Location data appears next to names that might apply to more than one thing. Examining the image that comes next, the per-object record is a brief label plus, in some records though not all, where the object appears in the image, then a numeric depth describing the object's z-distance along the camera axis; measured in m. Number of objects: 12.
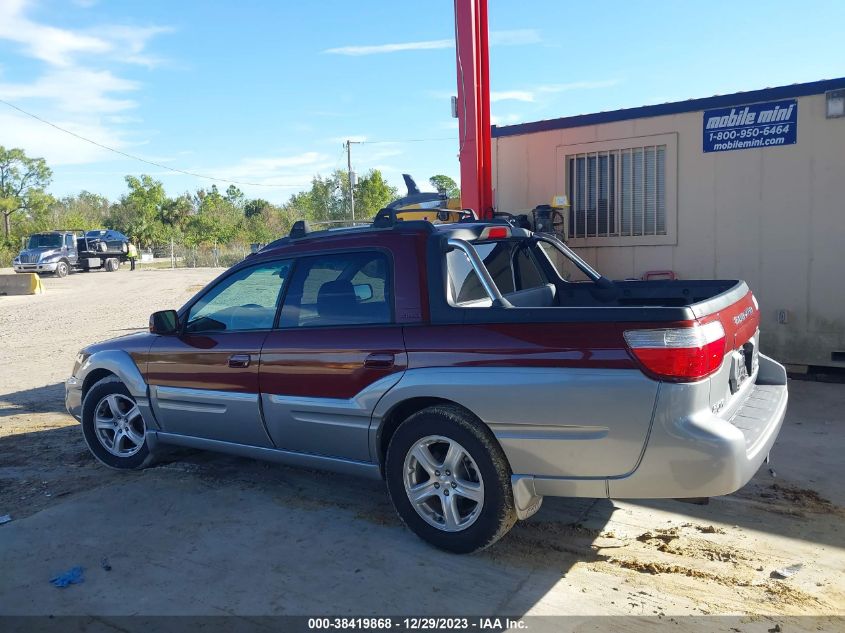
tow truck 32.75
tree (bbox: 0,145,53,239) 58.53
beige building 7.42
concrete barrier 24.28
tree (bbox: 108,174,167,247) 62.16
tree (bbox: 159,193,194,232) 65.88
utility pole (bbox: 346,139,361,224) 48.22
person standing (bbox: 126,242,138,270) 39.31
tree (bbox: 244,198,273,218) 70.19
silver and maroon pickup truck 3.13
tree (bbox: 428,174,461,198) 62.95
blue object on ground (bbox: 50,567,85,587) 3.56
